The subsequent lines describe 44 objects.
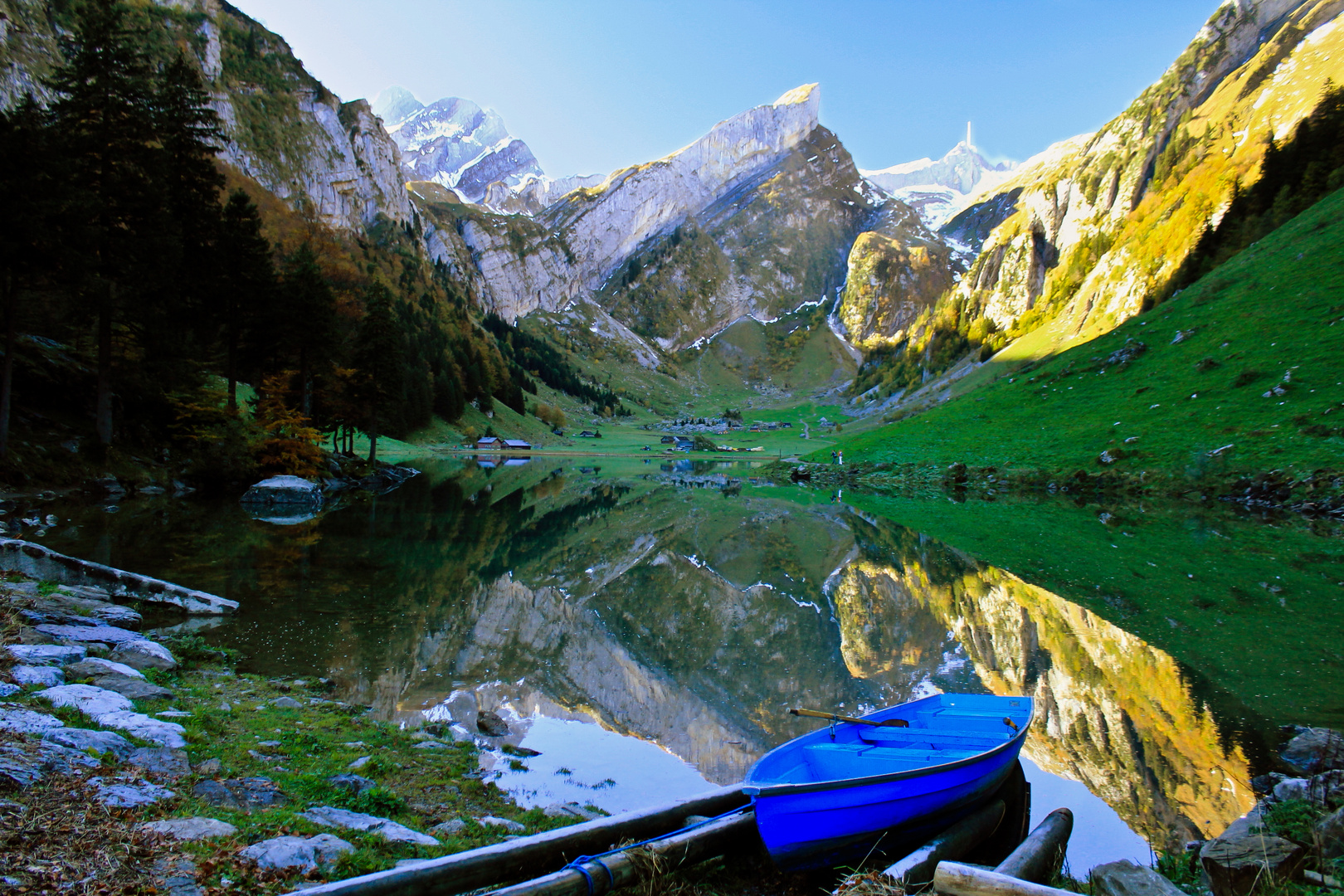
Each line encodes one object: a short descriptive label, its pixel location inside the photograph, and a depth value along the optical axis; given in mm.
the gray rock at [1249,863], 5051
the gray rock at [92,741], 5945
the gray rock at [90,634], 9430
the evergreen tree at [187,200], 31594
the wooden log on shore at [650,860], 4816
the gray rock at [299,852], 4977
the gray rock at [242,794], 6023
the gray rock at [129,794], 5156
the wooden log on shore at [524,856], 4340
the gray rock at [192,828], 4949
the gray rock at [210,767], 6550
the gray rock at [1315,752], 7758
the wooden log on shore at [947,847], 5453
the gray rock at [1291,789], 6762
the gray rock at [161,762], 6160
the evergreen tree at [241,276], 37062
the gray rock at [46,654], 7988
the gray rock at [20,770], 4906
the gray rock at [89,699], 6988
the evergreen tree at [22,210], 22531
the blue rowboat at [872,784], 5941
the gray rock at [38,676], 7250
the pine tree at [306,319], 41312
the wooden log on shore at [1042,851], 5559
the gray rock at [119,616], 11484
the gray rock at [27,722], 5871
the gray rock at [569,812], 7168
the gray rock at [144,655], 9534
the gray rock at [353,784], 7016
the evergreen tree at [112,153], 28016
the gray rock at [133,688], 8203
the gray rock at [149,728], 6844
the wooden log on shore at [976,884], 4254
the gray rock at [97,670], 8219
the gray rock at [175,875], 4211
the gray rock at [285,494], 33469
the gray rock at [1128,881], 4875
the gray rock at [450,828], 6375
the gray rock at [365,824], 5988
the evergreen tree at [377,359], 48688
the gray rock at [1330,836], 5266
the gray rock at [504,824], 6605
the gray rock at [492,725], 9672
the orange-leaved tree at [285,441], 37094
